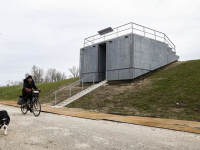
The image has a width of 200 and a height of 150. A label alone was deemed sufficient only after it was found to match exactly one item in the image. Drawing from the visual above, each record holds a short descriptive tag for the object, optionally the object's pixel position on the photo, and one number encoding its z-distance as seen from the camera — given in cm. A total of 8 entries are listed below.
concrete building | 1633
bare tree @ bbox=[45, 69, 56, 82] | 9325
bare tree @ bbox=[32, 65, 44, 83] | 6865
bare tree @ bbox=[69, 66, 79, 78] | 9144
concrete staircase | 1458
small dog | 457
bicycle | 812
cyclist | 834
